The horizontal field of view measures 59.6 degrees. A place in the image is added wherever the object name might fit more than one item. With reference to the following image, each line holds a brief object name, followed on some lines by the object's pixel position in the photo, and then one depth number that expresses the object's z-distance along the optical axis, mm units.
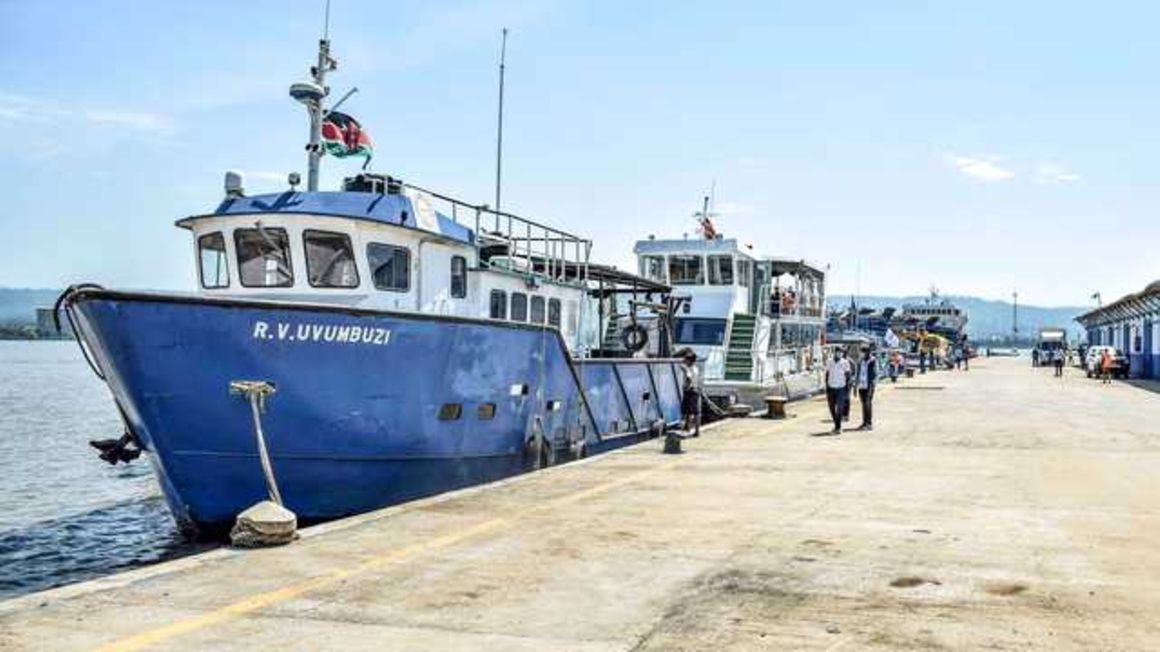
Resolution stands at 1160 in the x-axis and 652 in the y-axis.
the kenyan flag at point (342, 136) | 14164
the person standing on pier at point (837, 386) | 19438
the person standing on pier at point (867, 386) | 20125
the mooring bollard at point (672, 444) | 15414
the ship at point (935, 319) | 89262
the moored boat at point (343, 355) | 9672
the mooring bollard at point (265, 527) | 8047
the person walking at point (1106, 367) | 44469
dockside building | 46875
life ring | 20531
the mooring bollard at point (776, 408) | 23547
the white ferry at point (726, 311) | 26406
